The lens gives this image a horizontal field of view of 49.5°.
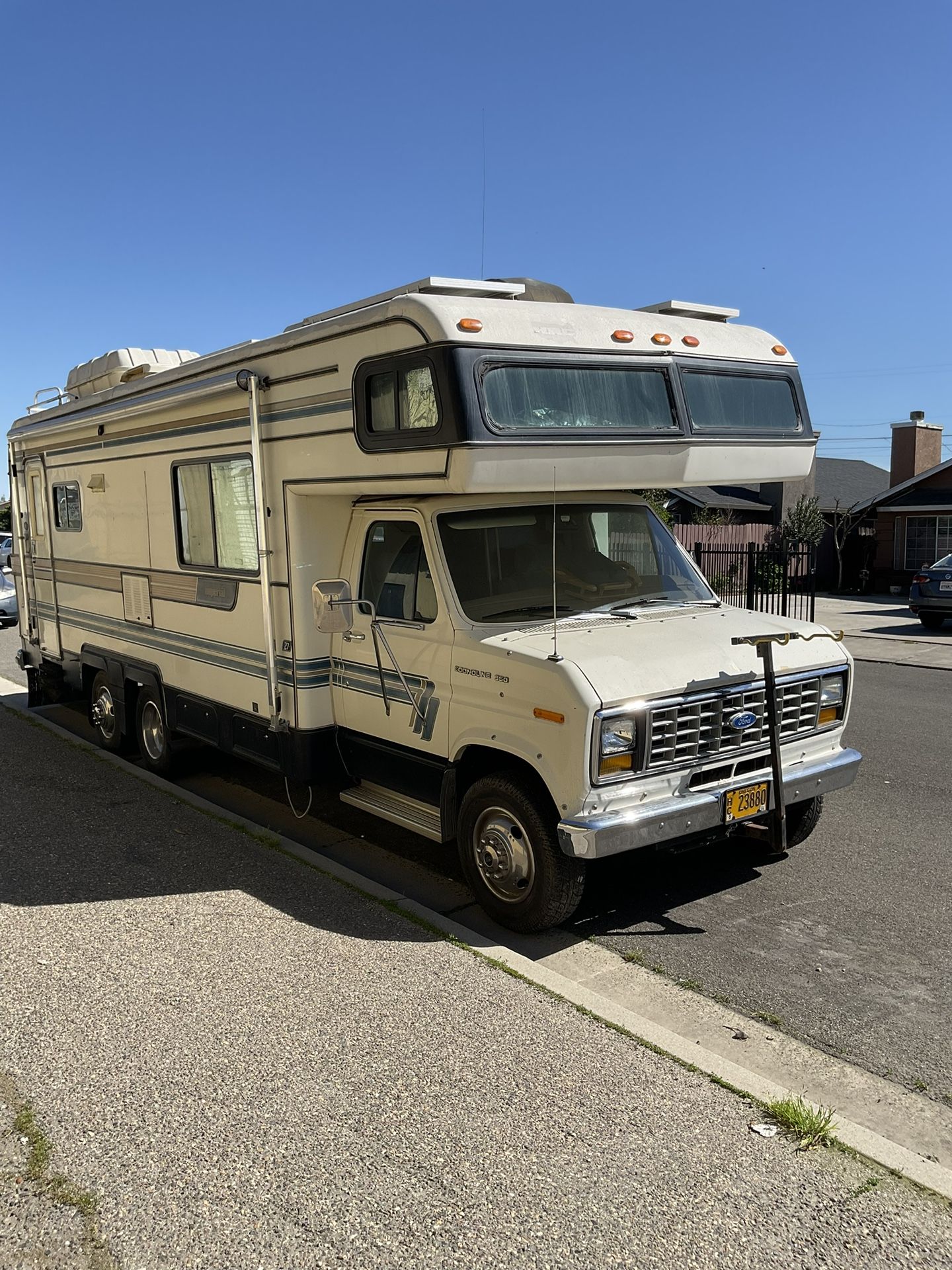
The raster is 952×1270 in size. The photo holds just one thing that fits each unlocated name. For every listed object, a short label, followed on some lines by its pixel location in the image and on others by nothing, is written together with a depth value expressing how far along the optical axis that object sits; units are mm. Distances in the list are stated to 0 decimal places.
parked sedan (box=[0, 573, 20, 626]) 19125
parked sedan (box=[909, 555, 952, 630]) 17672
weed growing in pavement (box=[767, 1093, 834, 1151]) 3367
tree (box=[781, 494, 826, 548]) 27875
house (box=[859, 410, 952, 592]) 27391
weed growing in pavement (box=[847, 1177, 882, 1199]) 3137
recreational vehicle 4770
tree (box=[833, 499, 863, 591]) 29656
